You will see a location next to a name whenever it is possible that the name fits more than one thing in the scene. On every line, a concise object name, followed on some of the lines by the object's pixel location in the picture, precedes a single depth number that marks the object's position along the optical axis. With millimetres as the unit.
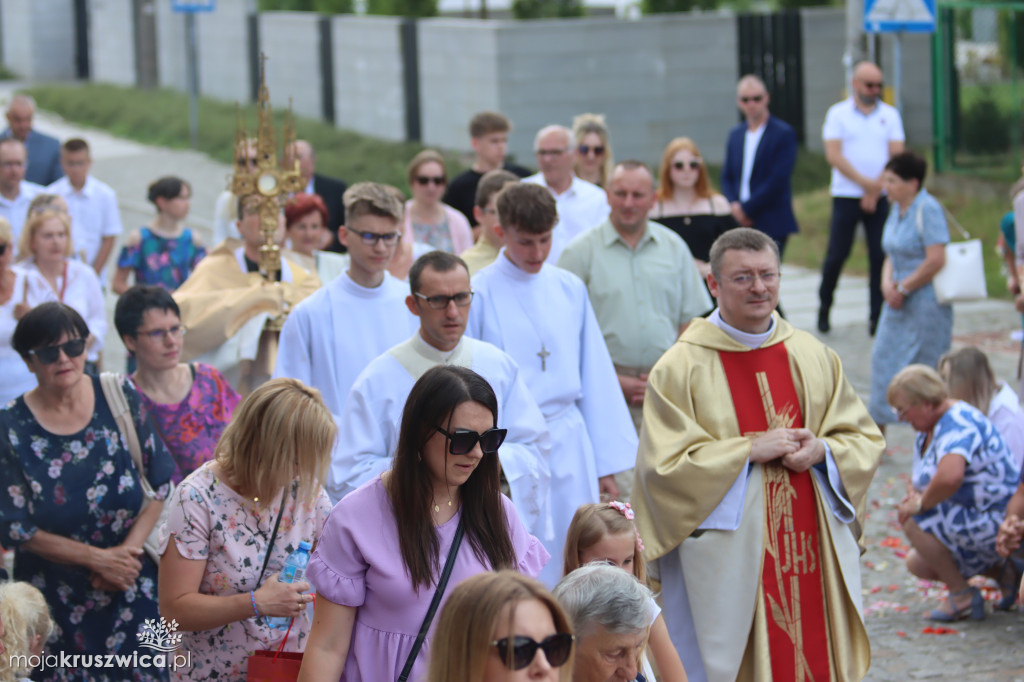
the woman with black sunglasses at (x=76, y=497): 10086
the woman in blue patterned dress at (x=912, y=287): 18031
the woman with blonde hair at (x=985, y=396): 13828
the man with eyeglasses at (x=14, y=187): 19828
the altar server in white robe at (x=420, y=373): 9781
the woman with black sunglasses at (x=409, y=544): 7145
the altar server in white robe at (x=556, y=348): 11766
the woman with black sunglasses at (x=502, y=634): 5625
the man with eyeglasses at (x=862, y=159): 24266
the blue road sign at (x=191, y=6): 40312
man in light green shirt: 13656
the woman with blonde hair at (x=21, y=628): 8328
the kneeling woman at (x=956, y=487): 13039
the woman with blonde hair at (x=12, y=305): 13727
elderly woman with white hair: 7148
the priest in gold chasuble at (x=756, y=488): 9984
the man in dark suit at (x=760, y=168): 22531
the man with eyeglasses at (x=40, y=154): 23420
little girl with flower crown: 8836
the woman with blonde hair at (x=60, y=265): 15773
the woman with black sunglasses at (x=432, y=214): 17484
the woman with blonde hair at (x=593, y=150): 19016
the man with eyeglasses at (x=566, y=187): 17172
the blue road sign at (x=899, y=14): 24094
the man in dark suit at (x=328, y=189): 19859
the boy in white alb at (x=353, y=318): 11961
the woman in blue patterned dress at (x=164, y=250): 19312
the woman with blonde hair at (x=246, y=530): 8406
